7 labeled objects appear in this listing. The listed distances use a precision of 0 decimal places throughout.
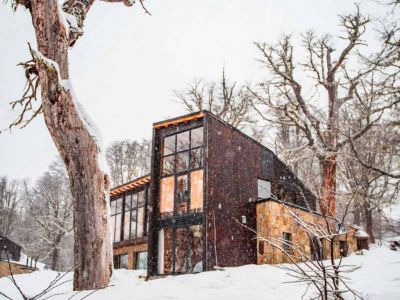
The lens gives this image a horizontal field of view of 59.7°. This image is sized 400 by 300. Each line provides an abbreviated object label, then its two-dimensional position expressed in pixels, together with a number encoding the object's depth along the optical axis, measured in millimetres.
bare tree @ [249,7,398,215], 19500
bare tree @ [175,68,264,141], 25531
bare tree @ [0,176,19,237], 38844
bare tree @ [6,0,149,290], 5672
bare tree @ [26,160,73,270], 28938
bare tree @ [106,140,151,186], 31766
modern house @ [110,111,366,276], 13062
